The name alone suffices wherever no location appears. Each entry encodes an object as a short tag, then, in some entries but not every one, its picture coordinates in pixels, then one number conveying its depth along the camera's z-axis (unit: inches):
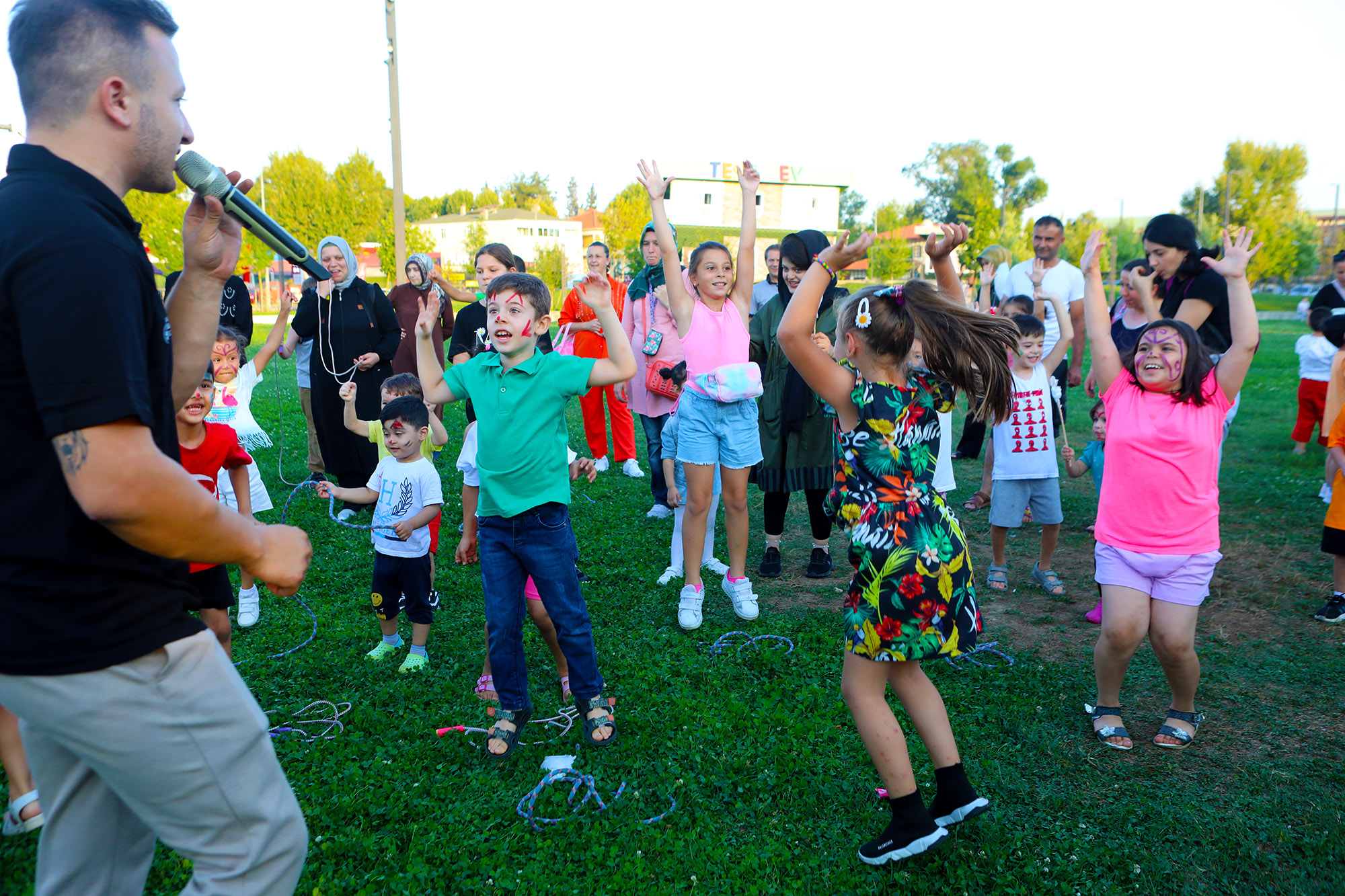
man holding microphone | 57.4
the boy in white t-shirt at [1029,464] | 211.6
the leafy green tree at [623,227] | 2015.3
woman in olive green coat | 221.1
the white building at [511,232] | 3093.0
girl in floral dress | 108.3
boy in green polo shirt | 136.6
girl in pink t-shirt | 135.6
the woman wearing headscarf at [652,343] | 269.3
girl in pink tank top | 194.5
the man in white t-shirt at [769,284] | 249.8
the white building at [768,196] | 2623.0
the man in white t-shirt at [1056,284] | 279.4
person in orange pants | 316.8
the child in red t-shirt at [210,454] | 141.9
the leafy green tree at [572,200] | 4256.9
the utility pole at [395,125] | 611.2
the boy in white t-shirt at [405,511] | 170.9
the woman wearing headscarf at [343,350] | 265.7
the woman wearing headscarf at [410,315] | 304.8
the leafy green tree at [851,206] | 4118.6
